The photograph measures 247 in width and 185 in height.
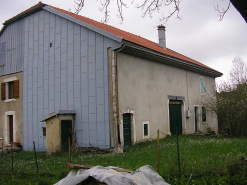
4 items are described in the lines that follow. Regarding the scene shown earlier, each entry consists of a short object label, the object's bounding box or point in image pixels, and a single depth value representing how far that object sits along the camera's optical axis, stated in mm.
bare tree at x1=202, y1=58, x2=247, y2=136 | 17703
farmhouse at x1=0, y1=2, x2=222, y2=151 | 12609
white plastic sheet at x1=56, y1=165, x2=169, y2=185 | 4625
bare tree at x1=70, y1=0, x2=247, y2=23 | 4612
